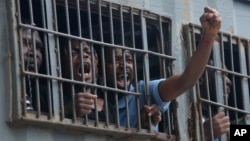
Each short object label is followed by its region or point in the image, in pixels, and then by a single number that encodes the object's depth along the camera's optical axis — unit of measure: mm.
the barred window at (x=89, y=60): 9047
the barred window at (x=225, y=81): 10352
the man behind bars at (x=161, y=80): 9547
